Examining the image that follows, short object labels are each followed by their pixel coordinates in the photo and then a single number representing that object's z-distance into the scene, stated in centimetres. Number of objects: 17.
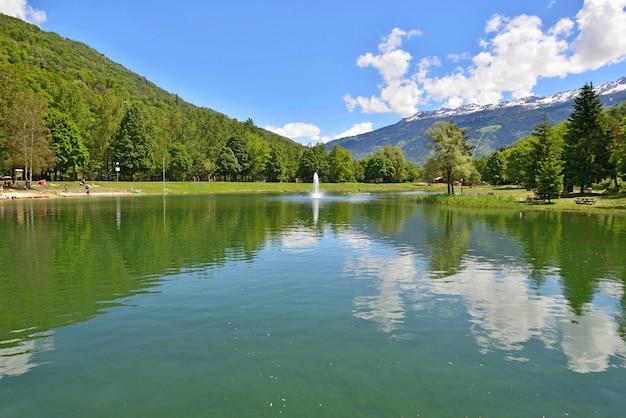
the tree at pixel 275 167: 17000
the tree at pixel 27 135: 8081
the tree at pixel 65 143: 9919
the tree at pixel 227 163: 15125
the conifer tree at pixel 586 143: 7294
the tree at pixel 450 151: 8119
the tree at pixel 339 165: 18975
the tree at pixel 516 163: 10262
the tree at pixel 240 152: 15954
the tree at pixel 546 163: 6568
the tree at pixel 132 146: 11638
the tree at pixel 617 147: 6560
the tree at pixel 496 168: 15825
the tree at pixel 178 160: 13800
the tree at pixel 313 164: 18062
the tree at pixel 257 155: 16575
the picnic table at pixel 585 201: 6366
